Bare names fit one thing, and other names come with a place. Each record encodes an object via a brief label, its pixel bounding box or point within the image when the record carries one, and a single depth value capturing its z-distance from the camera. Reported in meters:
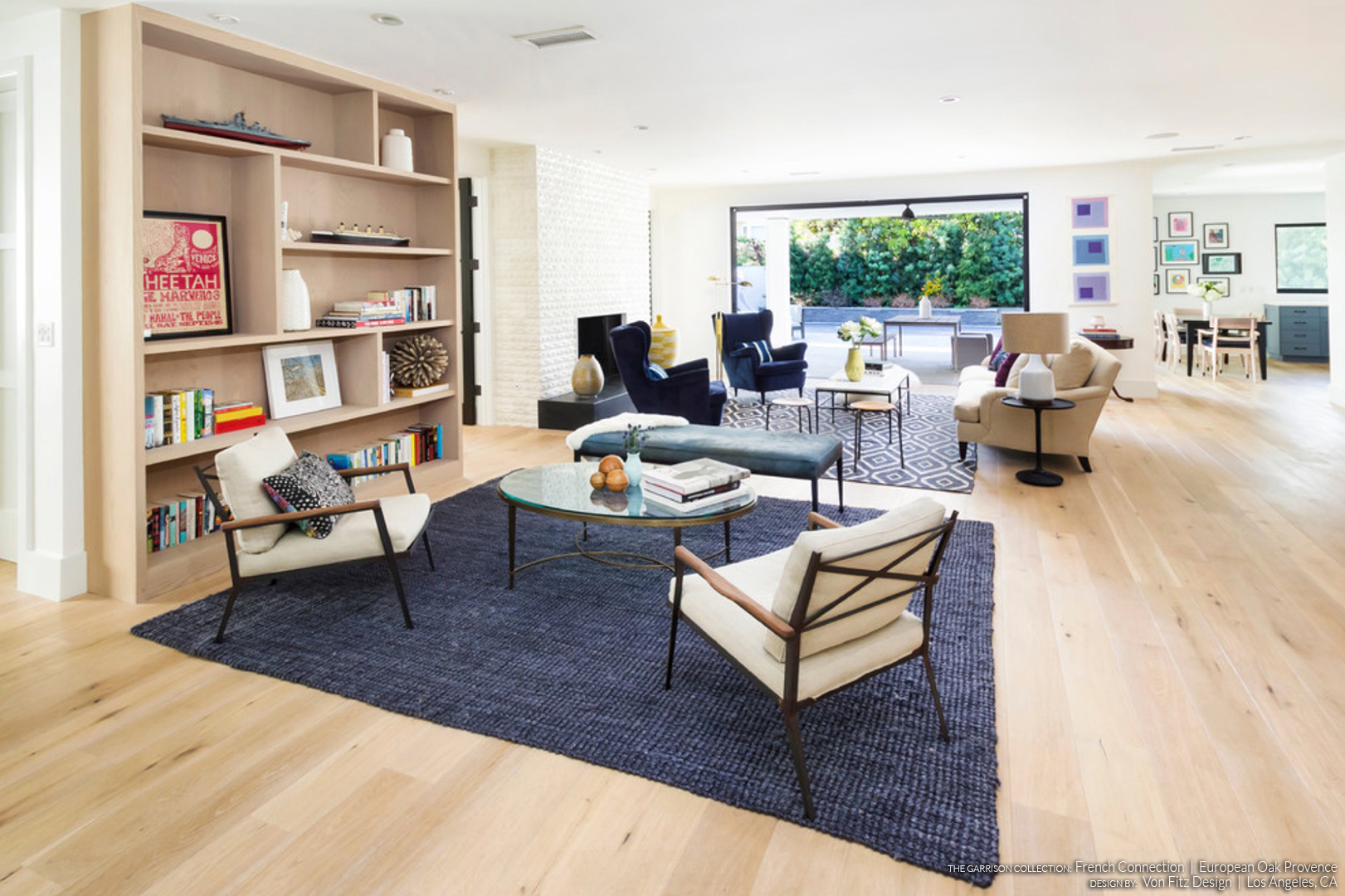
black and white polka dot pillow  3.17
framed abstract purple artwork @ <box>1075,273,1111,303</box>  9.10
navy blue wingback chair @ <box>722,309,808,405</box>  8.23
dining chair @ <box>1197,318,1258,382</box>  10.10
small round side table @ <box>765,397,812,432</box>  6.21
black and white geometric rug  5.55
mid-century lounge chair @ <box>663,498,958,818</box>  1.99
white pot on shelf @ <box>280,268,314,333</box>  4.33
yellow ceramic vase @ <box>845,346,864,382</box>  6.75
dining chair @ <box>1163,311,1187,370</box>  10.62
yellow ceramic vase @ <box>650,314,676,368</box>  9.37
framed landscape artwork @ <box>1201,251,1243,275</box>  11.98
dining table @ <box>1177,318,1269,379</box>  10.23
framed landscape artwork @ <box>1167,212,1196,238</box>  12.10
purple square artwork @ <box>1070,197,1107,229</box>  9.02
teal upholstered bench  4.27
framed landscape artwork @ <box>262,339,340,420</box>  4.46
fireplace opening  8.34
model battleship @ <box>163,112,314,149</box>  3.67
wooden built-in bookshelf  3.42
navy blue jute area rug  2.08
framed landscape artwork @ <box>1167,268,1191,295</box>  12.25
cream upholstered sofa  5.55
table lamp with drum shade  5.18
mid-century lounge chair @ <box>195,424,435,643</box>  3.09
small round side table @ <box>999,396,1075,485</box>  5.31
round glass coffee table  3.19
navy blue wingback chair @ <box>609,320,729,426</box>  6.32
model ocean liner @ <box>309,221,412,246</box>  4.59
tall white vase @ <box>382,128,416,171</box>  4.98
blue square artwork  9.05
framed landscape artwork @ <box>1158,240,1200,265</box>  12.15
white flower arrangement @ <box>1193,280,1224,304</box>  11.00
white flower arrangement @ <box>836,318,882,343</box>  7.43
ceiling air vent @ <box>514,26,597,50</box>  4.00
